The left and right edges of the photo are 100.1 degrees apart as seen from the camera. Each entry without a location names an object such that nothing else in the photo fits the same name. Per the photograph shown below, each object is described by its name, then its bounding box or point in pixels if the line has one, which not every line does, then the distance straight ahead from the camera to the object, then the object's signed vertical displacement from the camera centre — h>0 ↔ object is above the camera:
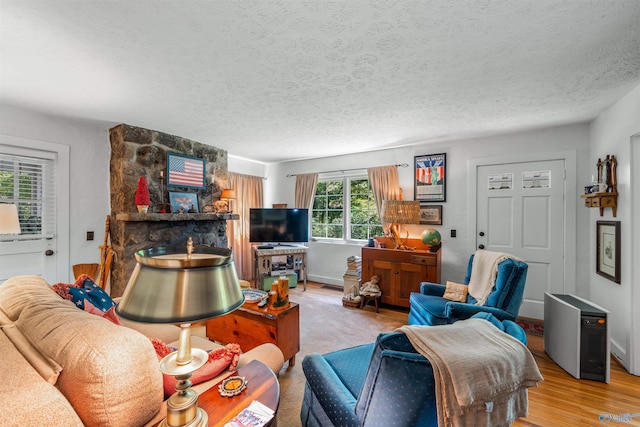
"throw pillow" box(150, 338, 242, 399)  1.12 -0.71
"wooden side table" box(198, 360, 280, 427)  0.98 -0.74
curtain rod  4.13 +0.75
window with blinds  2.69 +0.22
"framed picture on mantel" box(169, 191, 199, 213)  3.58 +0.15
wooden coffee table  2.26 -1.02
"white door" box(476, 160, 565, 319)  3.23 -0.08
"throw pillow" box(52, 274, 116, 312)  1.54 -0.49
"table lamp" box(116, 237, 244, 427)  0.78 -0.26
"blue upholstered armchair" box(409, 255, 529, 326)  2.31 -0.79
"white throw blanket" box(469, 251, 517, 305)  2.53 -0.61
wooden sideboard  3.47 -0.77
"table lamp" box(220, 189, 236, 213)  4.01 +0.26
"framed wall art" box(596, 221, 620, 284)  2.44 -0.36
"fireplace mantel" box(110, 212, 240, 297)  3.12 -0.26
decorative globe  3.59 -0.33
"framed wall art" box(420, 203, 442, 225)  3.88 -0.02
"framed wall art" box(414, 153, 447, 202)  3.85 +0.52
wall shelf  2.48 +0.12
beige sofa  0.73 -0.49
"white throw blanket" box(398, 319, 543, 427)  0.86 -0.54
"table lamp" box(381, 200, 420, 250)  3.73 -0.01
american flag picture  3.57 +0.58
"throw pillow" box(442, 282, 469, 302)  2.83 -0.85
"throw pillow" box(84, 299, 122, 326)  1.52 -0.57
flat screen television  4.68 -0.22
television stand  4.50 -0.81
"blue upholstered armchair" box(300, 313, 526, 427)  0.93 -0.66
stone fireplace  3.14 +0.14
